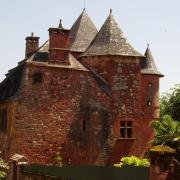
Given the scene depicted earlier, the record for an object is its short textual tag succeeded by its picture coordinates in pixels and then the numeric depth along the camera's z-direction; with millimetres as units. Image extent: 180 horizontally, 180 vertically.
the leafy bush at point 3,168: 28512
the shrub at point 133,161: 31286
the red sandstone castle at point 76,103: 32688
